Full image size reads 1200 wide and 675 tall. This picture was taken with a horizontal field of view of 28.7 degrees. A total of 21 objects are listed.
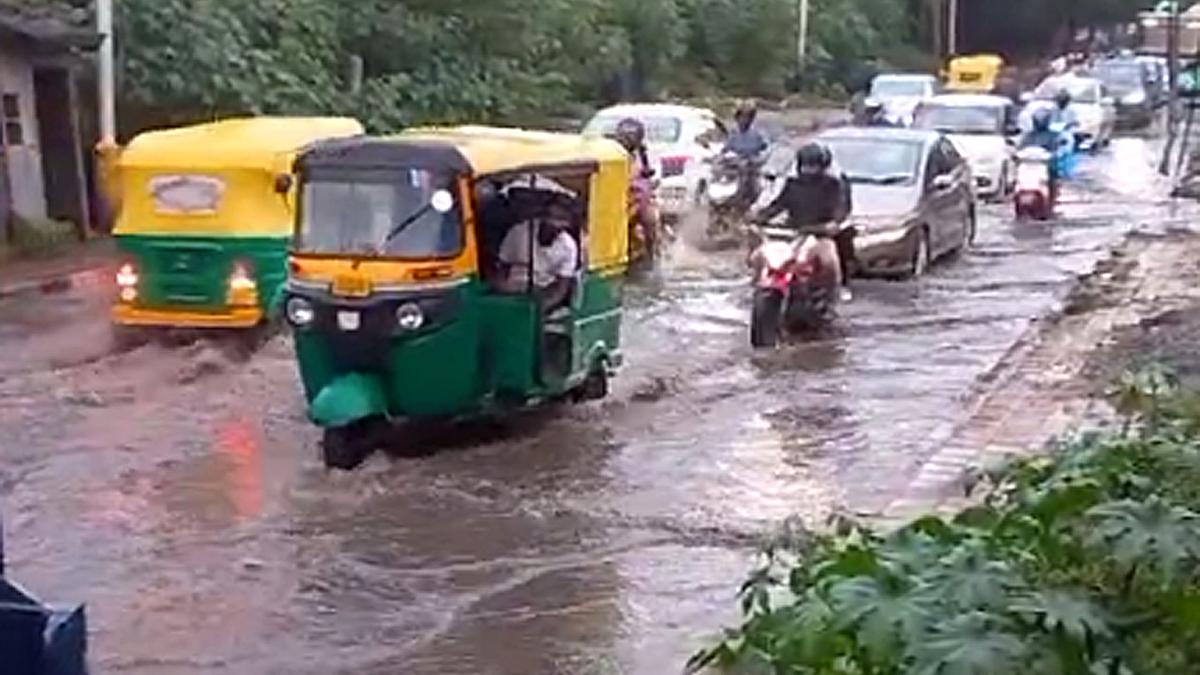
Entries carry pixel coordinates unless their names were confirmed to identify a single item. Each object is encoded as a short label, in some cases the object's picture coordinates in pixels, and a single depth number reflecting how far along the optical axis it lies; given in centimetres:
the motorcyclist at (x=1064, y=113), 3205
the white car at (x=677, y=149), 2744
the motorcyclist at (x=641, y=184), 2294
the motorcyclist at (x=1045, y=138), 2909
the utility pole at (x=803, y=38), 5431
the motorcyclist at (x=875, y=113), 3659
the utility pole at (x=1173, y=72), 4300
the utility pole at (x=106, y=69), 2550
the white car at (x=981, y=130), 3092
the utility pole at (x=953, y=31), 6650
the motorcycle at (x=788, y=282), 1738
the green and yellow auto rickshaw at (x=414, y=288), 1273
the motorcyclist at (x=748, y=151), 2731
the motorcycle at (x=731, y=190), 2714
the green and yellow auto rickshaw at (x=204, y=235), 1831
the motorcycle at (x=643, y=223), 2280
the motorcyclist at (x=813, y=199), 1767
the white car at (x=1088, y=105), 4184
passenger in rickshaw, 1336
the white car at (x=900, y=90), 4193
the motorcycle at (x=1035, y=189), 2833
